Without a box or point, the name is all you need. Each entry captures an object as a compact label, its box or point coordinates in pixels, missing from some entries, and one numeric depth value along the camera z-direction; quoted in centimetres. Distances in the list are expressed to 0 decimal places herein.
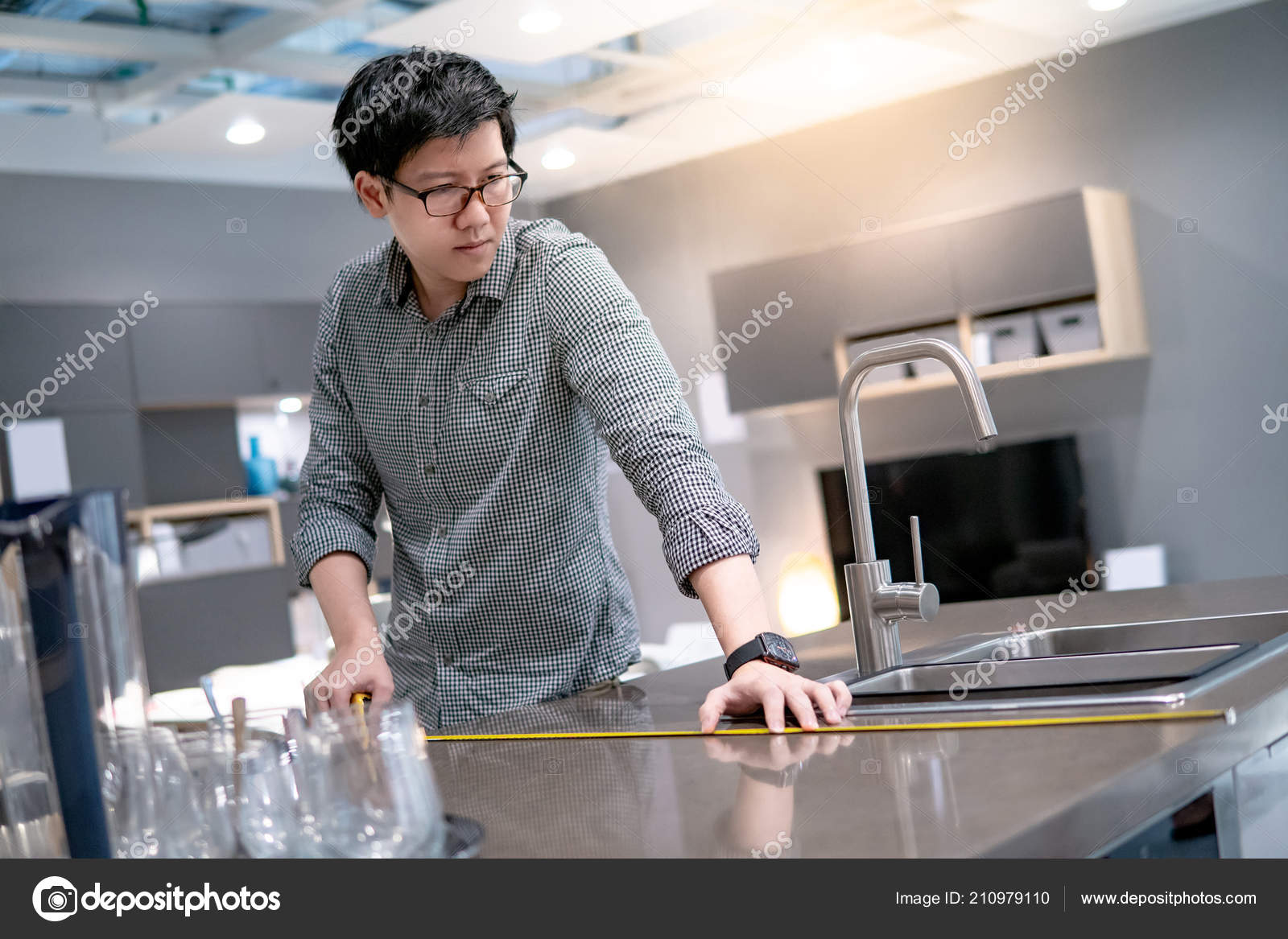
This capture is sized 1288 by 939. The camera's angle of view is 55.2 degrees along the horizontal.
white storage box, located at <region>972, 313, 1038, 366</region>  488
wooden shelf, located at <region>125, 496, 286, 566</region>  520
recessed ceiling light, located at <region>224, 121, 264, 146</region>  472
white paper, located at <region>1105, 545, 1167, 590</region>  470
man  149
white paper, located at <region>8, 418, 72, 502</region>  491
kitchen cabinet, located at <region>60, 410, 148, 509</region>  503
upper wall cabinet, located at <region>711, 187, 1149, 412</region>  471
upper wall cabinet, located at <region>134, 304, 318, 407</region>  526
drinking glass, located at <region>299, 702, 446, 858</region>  72
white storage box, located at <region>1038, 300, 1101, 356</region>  472
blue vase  568
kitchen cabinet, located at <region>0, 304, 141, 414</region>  496
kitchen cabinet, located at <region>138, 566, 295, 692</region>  516
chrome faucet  138
